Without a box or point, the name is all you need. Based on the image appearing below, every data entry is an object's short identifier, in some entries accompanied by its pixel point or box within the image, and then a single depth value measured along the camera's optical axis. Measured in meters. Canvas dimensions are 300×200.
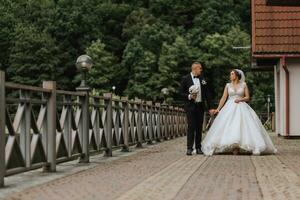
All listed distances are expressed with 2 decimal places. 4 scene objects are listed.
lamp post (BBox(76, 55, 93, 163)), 12.59
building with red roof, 25.31
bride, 15.23
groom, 15.26
